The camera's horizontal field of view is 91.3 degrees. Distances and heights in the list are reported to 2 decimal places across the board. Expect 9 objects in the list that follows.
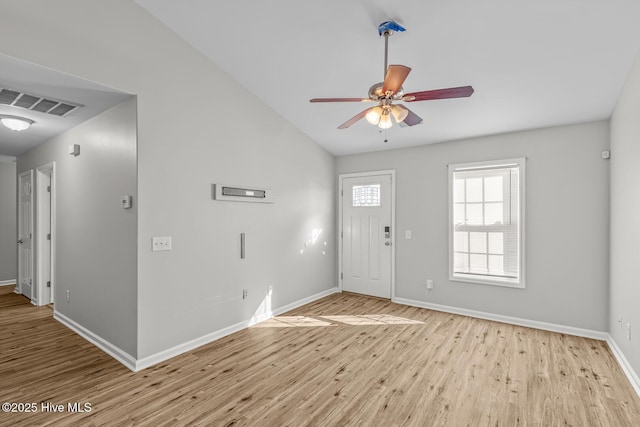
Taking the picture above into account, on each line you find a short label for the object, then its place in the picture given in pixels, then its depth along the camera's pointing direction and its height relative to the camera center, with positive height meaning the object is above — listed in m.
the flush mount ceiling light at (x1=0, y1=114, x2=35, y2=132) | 3.21 +0.94
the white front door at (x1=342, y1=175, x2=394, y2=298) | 5.04 -0.37
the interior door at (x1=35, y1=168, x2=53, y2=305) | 4.57 -0.35
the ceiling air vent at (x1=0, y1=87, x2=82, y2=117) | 2.70 +1.02
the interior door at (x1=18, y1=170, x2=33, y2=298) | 4.89 -0.34
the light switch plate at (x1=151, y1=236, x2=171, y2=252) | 2.87 -0.29
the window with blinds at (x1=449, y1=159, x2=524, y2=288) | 3.96 -0.13
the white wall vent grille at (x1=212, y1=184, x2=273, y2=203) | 3.44 +0.23
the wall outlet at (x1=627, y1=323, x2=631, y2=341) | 2.67 -1.02
